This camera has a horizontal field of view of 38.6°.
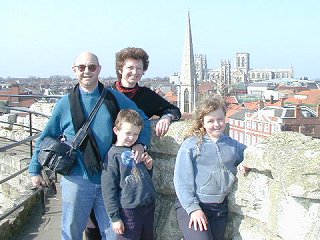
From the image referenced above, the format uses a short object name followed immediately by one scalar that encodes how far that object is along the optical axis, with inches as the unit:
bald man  117.7
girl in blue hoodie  108.7
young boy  113.0
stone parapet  90.0
